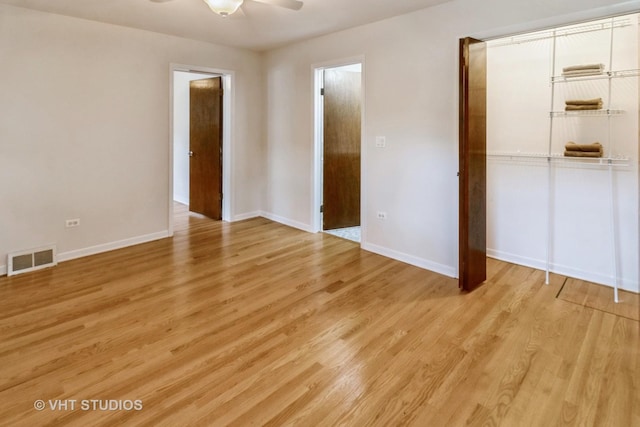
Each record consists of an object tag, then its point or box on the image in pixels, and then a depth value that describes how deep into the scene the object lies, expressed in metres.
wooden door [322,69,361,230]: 4.95
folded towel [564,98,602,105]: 3.10
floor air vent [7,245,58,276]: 3.51
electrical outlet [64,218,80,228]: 3.93
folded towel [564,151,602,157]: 3.12
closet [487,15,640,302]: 3.10
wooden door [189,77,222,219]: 5.55
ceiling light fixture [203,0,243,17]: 2.62
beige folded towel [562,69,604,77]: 3.05
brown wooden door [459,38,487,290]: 2.97
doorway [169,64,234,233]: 4.92
